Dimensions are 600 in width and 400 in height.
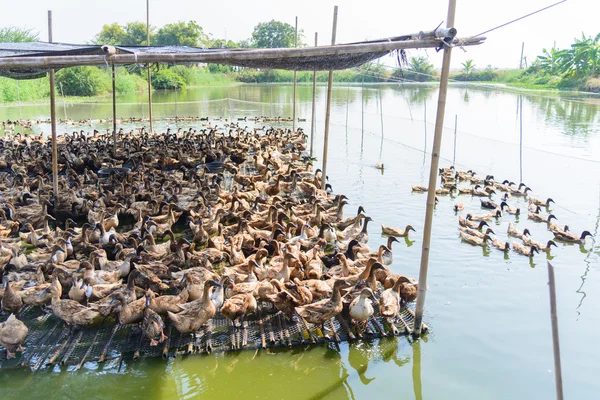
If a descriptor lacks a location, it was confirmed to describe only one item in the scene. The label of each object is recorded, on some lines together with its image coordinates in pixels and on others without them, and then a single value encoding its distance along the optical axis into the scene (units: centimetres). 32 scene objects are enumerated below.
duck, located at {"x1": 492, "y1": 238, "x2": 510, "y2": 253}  1147
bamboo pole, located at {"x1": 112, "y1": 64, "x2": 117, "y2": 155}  1813
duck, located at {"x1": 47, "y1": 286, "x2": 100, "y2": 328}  718
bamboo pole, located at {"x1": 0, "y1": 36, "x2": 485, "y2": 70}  623
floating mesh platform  680
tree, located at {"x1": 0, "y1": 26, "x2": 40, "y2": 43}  4447
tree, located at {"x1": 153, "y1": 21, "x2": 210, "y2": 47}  8088
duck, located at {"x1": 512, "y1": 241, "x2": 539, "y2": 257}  1126
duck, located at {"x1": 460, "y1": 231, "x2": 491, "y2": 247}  1181
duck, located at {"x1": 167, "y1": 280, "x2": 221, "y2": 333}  710
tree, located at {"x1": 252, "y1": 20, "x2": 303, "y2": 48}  9756
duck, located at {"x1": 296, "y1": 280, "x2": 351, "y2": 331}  740
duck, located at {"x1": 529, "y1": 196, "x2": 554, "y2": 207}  1488
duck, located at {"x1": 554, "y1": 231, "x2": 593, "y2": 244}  1205
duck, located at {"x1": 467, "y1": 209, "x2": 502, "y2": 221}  1359
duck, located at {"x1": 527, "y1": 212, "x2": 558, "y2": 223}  1352
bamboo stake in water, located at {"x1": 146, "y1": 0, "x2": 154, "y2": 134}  2637
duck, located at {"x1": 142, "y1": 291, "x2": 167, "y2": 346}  696
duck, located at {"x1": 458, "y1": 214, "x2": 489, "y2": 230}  1289
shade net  731
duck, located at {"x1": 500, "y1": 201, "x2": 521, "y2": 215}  1418
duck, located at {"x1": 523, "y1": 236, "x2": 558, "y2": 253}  1152
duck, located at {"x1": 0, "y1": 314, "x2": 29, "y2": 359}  668
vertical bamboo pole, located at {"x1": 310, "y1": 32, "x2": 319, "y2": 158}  2044
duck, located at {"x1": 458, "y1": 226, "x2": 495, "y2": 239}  1209
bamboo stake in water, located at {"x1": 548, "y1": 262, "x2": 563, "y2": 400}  407
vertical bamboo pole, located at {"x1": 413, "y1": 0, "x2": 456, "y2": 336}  657
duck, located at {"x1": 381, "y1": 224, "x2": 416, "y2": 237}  1238
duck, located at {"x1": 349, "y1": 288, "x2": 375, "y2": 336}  733
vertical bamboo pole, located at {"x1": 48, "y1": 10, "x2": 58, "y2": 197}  1185
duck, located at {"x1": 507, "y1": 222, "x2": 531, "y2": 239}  1229
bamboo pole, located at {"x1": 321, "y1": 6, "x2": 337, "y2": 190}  1410
